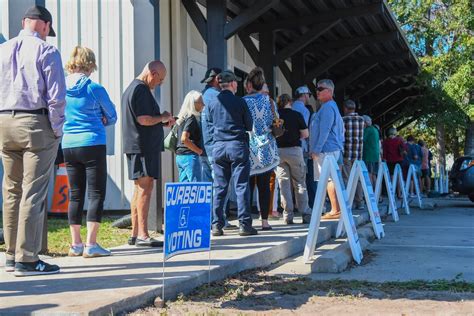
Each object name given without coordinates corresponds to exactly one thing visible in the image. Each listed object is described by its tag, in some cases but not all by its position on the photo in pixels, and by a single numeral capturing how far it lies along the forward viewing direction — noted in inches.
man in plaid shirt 405.4
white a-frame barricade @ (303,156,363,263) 251.1
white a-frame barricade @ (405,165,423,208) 545.4
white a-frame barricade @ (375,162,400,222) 427.8
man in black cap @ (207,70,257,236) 270.8
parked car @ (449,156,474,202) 637.3
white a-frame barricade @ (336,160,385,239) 322.7
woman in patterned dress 302.7
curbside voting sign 176.6
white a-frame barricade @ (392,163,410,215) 497.1
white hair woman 287.6
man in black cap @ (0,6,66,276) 183.3
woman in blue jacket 216.5
